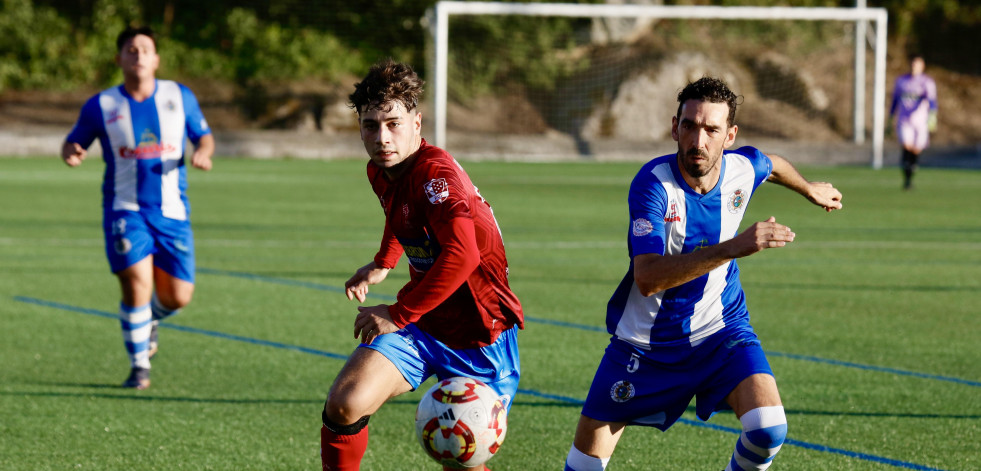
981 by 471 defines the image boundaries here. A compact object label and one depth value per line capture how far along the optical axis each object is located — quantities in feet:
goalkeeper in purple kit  132.87
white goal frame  164.55
